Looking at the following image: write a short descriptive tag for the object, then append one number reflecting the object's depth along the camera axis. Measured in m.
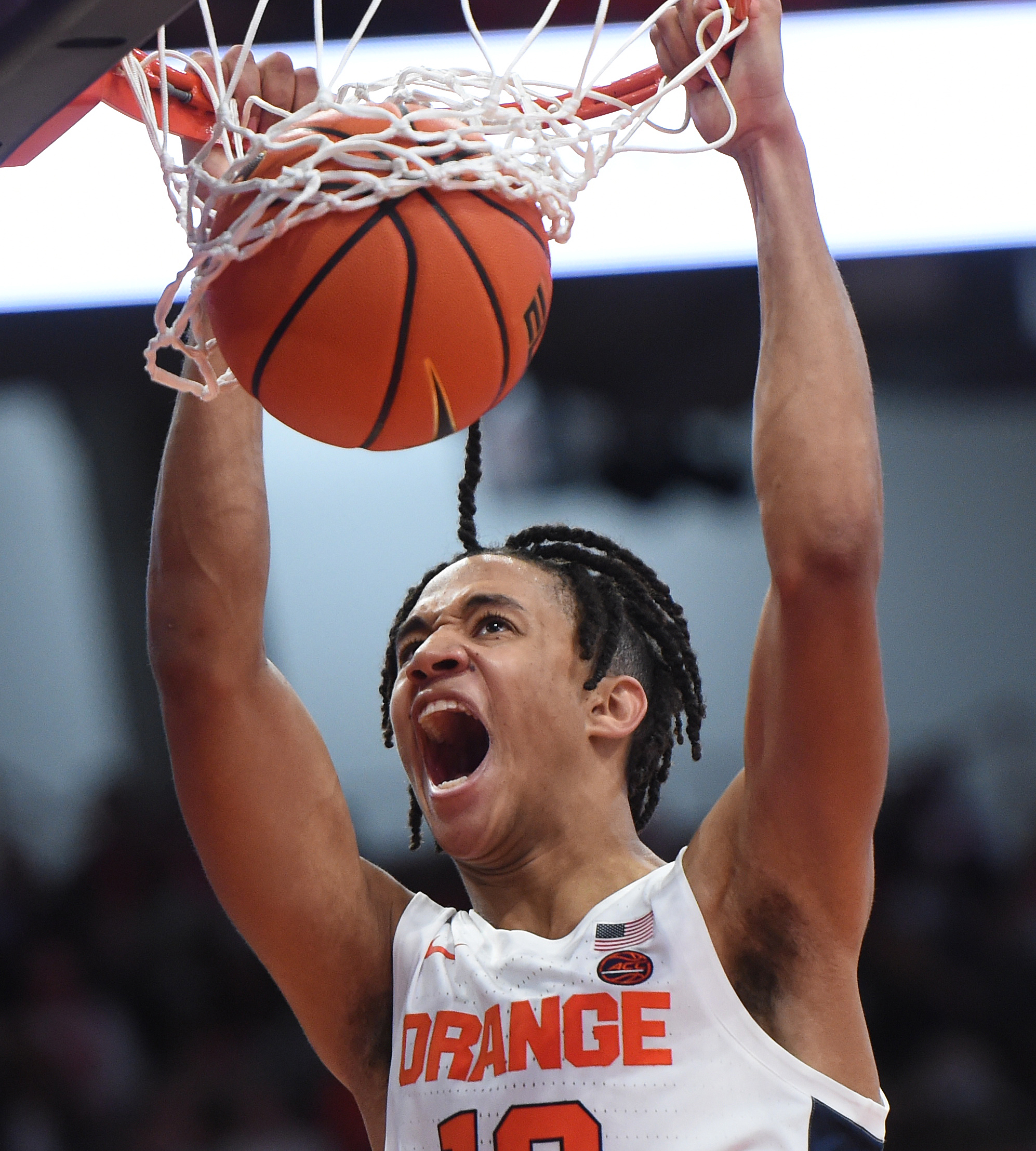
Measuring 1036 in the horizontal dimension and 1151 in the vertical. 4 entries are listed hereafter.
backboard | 4.21
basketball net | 4.35
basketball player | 4.46
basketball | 4.34
